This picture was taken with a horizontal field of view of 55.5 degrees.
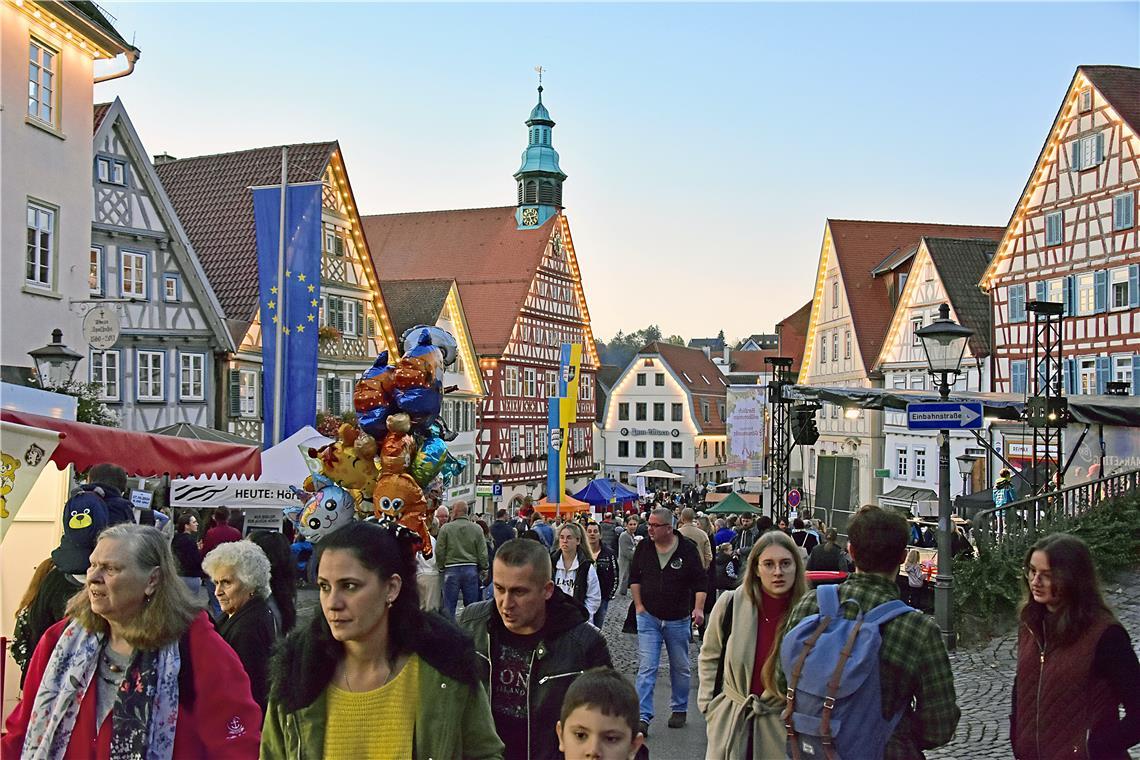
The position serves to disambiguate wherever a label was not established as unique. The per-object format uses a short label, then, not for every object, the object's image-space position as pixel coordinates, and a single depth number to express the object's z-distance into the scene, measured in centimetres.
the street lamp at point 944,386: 1040
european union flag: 1648
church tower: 5856
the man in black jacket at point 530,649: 382
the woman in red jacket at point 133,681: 355
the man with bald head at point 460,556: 1133
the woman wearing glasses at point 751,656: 452
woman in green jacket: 295
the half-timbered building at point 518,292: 4919
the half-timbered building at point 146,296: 2262
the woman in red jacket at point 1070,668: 410
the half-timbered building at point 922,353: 3600
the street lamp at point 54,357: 1302
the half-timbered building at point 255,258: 2914
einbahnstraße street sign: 951
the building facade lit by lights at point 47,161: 1680
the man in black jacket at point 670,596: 808
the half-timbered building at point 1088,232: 2828
